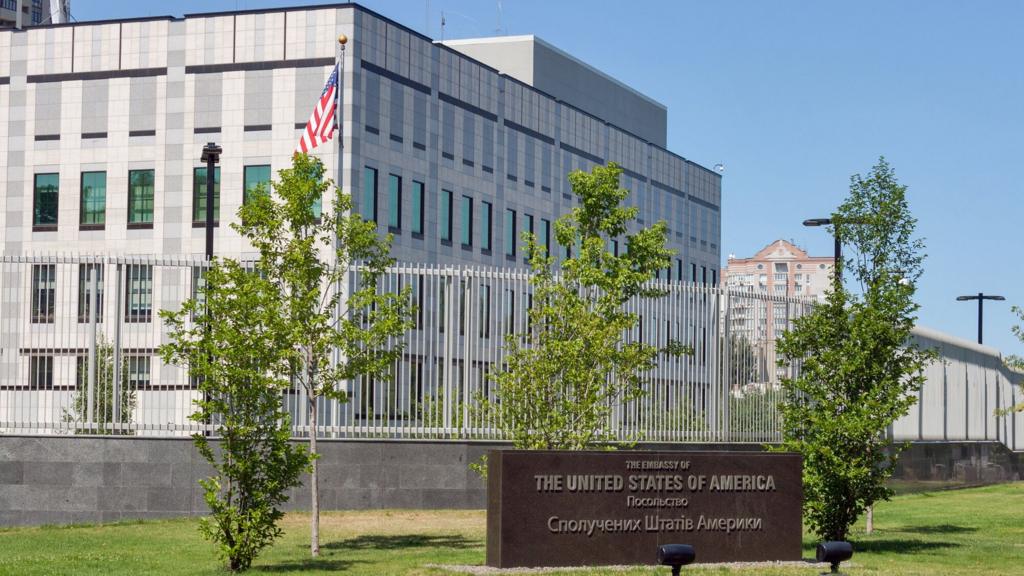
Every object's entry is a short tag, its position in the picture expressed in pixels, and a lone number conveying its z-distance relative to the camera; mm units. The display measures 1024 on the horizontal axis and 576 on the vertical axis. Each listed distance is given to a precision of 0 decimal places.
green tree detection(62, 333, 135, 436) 29750
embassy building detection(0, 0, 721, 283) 64250
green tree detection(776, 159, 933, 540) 23781
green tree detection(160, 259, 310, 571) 20609
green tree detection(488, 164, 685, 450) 24688
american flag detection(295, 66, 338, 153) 44125
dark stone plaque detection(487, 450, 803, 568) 20391
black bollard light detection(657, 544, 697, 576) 14125
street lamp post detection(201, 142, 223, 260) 33781
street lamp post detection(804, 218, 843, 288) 28831
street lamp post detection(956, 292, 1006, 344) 66562
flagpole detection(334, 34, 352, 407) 49416
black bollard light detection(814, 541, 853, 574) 14500
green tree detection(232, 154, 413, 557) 23453
